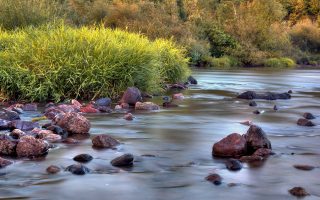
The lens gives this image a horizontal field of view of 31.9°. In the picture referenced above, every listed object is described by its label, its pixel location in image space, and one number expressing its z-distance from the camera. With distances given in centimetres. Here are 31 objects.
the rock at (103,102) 1130
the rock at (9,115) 859
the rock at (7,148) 592
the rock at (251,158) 583
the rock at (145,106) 1089
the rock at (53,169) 522
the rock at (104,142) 651
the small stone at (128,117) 921
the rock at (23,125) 766
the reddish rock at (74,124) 750
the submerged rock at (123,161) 559
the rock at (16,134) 689
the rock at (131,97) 1161
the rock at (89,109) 1005
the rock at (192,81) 1983
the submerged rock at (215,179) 494
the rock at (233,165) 544
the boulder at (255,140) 628
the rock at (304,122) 869
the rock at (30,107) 1055
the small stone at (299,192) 458
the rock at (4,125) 773
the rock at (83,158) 575
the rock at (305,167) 555
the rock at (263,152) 606
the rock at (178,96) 1386
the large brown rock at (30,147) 588
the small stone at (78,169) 521
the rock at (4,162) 538
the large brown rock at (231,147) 609
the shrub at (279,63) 4356
